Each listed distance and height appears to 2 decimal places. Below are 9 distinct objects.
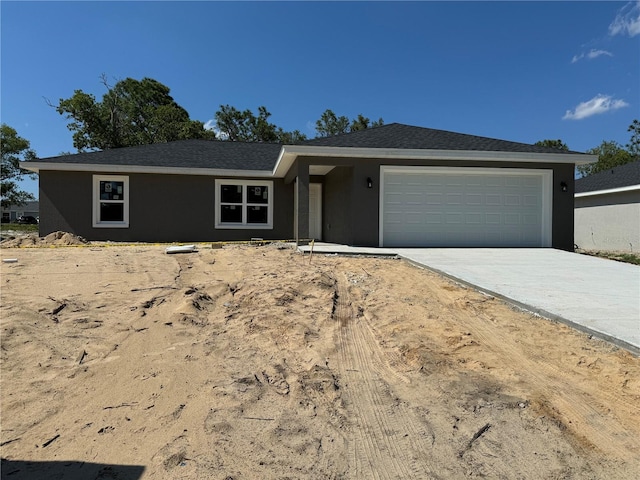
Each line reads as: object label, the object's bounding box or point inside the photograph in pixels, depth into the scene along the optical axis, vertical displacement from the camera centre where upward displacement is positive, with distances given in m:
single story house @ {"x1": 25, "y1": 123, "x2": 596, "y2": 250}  11.09 +1.50
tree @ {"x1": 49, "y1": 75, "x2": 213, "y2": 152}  30.09 +10.15
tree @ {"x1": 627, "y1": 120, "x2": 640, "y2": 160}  42.08 +11.25
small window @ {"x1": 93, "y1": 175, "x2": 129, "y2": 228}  13.67 +1.28
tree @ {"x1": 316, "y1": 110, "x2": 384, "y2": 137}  44.03 +13.30
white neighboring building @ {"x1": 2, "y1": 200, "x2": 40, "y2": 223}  63.43 +4.22
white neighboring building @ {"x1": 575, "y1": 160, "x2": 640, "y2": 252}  16.53 +1.42
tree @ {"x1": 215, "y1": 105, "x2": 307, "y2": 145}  40.25 +11.88
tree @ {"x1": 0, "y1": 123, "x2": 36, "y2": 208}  34.72 +6.74
